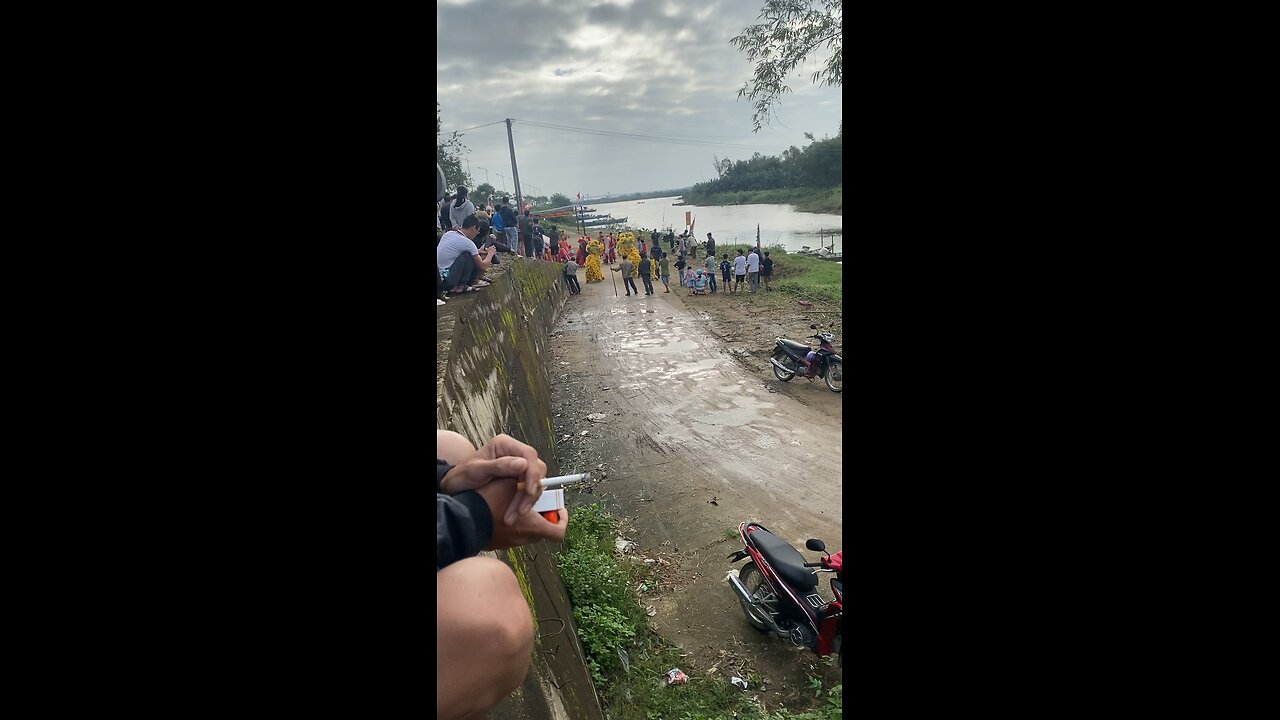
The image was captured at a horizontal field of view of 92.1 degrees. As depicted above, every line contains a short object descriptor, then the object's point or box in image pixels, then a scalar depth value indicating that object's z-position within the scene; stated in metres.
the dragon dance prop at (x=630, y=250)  18.42
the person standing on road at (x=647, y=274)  17.00
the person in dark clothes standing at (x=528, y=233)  17.50
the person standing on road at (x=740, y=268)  16.28
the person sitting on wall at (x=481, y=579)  1.02
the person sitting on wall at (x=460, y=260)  6.18
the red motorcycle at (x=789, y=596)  4.14
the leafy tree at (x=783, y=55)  10.72
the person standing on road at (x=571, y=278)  17.47
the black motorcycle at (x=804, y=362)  8.97
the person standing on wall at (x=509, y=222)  13.99
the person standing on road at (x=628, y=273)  16.95
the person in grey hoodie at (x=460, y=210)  7.63
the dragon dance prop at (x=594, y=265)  19.89
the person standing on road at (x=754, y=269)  16.66
